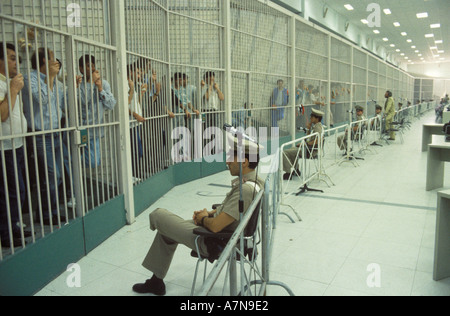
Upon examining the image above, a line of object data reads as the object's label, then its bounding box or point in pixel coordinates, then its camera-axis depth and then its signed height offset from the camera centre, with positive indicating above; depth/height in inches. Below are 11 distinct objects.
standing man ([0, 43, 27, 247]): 104.3 -5.0
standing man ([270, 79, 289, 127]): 367.7 +8.9
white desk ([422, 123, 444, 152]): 371.9 -25.5
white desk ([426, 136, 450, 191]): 231.5 -36.3
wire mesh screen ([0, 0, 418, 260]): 119.4 +12.0
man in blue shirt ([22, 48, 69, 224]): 116.8 +2.2
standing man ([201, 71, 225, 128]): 269.6 +11.6
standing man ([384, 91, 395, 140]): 464.1 -2.0
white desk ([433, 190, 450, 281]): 119.0 -43.6
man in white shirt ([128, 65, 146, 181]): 182.7 -2.9
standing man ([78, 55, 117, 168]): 144.7 +5.3
